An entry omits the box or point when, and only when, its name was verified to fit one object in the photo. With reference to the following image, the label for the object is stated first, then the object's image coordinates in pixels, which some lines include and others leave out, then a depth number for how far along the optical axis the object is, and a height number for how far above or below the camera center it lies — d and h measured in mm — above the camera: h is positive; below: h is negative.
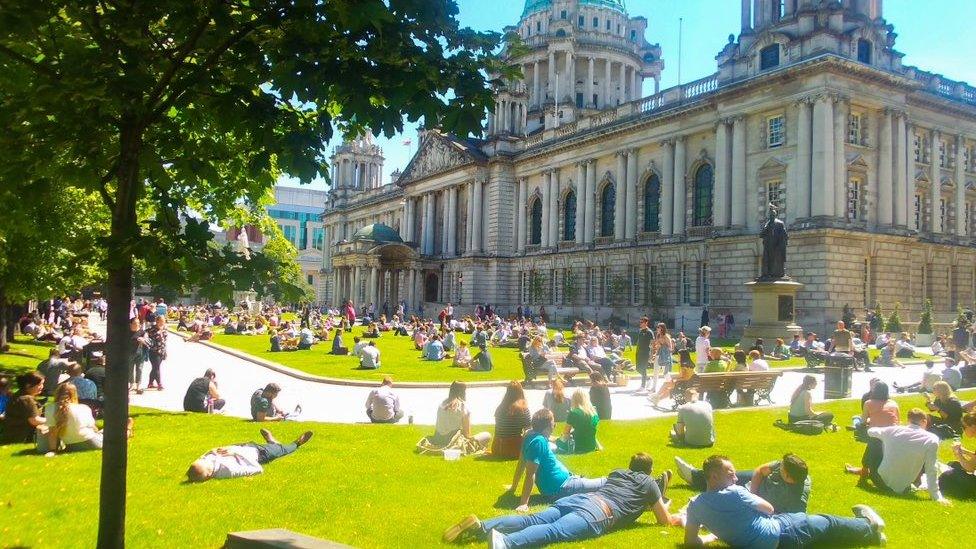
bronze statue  28500 +2266
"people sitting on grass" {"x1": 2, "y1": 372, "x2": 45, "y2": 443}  12359 -2229
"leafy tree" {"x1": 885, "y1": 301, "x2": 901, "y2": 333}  34500 -734
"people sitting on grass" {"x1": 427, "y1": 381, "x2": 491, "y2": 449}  12047 -2093
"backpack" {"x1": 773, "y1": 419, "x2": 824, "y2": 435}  13398 -2228
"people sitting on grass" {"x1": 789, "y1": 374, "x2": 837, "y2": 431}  13766 -1935
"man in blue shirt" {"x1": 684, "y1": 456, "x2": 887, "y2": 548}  7199 -2203
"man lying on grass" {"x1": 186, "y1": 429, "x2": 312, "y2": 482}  10016 -2417
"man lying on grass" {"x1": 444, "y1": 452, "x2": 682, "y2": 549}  7422 -2296
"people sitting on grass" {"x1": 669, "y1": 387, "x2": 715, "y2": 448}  12102 -2021
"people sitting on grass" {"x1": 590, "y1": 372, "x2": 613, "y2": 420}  15164 -1995
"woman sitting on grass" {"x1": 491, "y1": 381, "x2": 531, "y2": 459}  11367 -1977
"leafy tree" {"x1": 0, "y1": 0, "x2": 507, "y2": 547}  5812 +1680
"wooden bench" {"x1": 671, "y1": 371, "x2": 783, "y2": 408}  15977 -1788
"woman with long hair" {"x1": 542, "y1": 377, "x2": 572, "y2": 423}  13289 -1903
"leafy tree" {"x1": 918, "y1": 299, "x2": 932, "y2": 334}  35719 -717
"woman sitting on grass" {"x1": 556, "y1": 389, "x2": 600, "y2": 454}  11695 -2052
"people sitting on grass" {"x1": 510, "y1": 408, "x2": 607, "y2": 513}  8727 -2109
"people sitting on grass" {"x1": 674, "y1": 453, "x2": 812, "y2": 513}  7785 -1945
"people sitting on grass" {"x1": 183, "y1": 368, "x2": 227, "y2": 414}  16094 -2331
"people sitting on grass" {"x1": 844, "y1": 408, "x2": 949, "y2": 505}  9383 -1958
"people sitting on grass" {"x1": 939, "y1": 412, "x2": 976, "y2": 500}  9508 -2175
